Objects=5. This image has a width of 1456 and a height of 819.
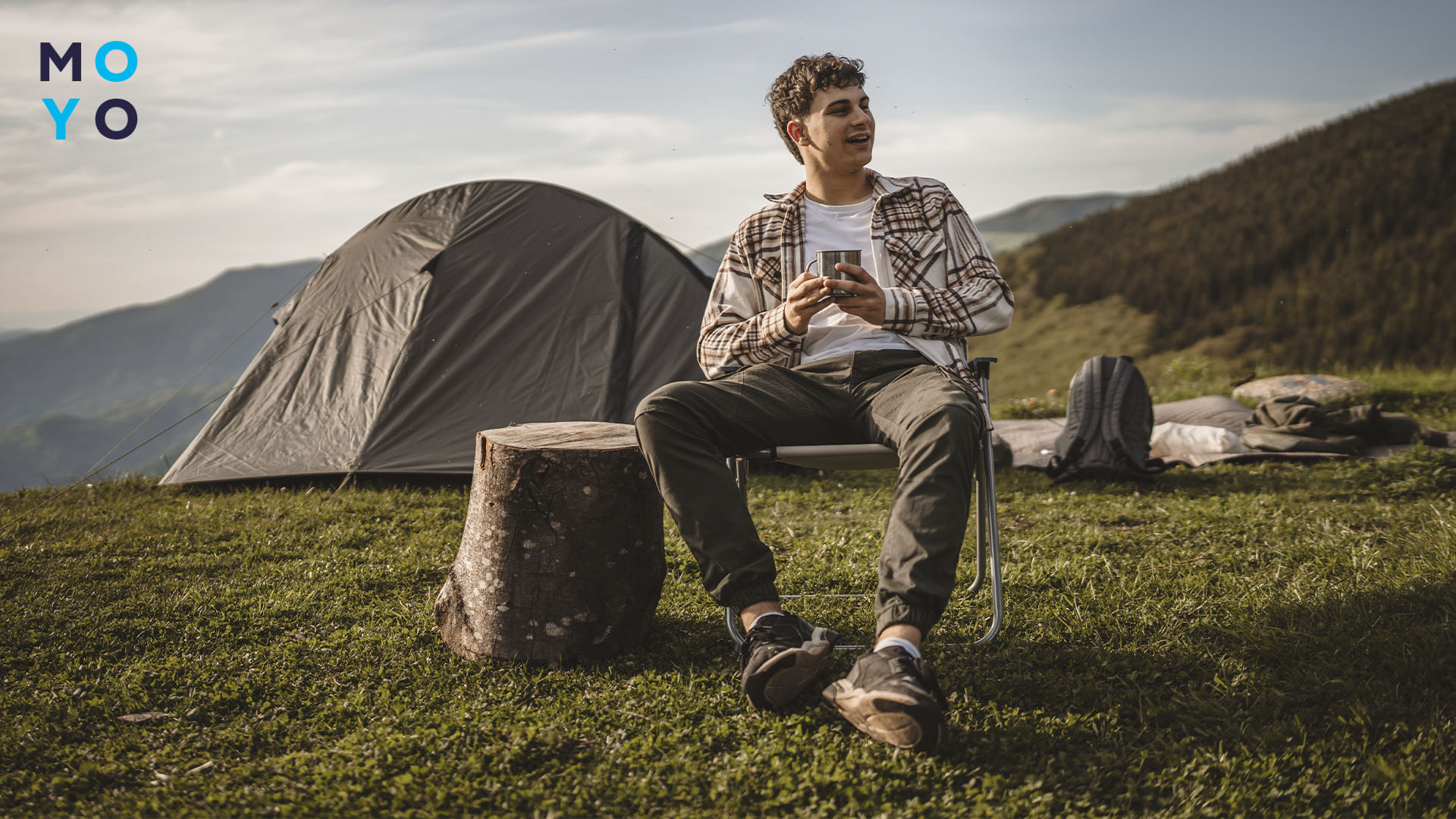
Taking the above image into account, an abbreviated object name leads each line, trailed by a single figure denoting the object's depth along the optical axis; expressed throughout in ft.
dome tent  16.58
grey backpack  15.89
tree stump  8.18
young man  6.82
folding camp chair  8.26
